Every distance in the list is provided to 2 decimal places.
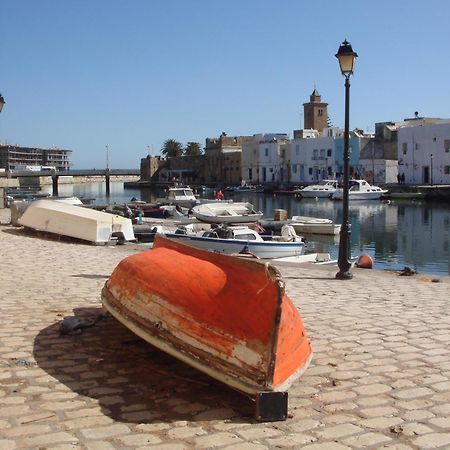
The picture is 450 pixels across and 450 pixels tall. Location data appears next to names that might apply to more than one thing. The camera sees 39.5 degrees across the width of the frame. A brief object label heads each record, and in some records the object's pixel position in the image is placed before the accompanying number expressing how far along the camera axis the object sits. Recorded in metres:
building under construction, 175.77
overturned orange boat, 4.35
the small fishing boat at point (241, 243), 20.06
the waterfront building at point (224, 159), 100.50
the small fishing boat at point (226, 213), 33.22
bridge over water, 94.00
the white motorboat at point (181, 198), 48.53
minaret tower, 106.12
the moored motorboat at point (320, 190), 67.38
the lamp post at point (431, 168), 67.15
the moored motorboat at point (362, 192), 62.47
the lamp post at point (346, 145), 11.40
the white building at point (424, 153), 66.25
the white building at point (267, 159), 89.88
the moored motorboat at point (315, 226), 33.19
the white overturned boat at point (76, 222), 16.25
